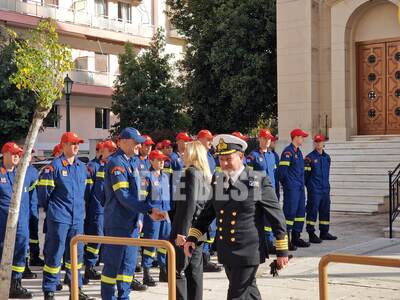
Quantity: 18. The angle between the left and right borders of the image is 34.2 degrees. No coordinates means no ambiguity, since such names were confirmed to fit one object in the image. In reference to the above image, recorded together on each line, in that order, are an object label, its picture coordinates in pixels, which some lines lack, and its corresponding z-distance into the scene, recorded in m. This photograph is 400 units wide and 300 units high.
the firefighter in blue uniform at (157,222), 8.76
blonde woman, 6.75
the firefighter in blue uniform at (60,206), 7.93
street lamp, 21.28
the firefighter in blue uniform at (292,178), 12.07
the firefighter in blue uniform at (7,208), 8.77
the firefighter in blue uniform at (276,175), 12.20
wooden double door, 21.88
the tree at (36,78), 7.96
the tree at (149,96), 28.92
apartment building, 35.81
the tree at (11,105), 28.33
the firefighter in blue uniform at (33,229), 10.11
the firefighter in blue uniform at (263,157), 11.37
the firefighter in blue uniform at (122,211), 6.89
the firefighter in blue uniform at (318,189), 12.85
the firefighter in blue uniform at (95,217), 9.68
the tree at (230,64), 26.83
